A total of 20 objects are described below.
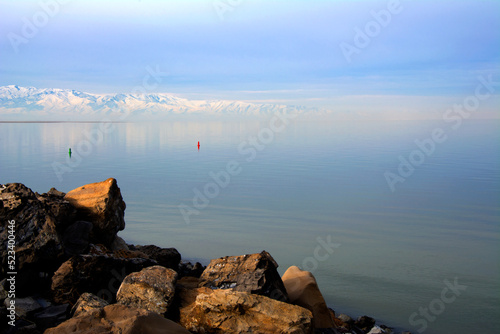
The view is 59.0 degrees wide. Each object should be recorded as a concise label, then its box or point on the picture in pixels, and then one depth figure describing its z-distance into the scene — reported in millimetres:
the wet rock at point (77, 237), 8945
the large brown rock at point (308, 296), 8000
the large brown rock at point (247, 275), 7555
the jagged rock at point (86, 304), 6419
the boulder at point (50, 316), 6621
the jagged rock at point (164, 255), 10633
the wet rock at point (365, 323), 8993
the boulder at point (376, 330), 8430
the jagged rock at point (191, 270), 10844
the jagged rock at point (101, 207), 9914
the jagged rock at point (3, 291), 6979
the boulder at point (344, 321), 8812
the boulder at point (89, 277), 7512
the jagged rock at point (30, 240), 7684
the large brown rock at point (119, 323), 5273
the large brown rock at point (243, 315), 6375
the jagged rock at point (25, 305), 6796
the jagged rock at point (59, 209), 9073
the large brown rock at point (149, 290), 6781
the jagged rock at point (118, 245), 10336
